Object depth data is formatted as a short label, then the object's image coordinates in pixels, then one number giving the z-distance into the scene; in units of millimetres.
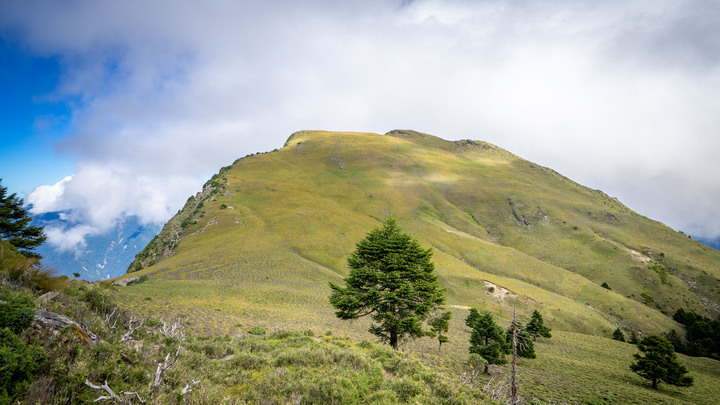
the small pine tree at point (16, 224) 25688
